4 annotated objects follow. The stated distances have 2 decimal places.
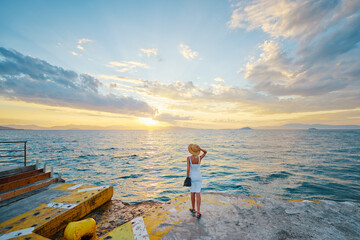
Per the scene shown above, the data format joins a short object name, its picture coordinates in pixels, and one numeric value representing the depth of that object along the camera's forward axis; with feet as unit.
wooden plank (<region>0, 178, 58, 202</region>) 15.67
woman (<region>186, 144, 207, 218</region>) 14.38
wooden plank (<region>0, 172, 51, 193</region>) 16.57
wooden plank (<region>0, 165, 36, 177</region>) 19.49
